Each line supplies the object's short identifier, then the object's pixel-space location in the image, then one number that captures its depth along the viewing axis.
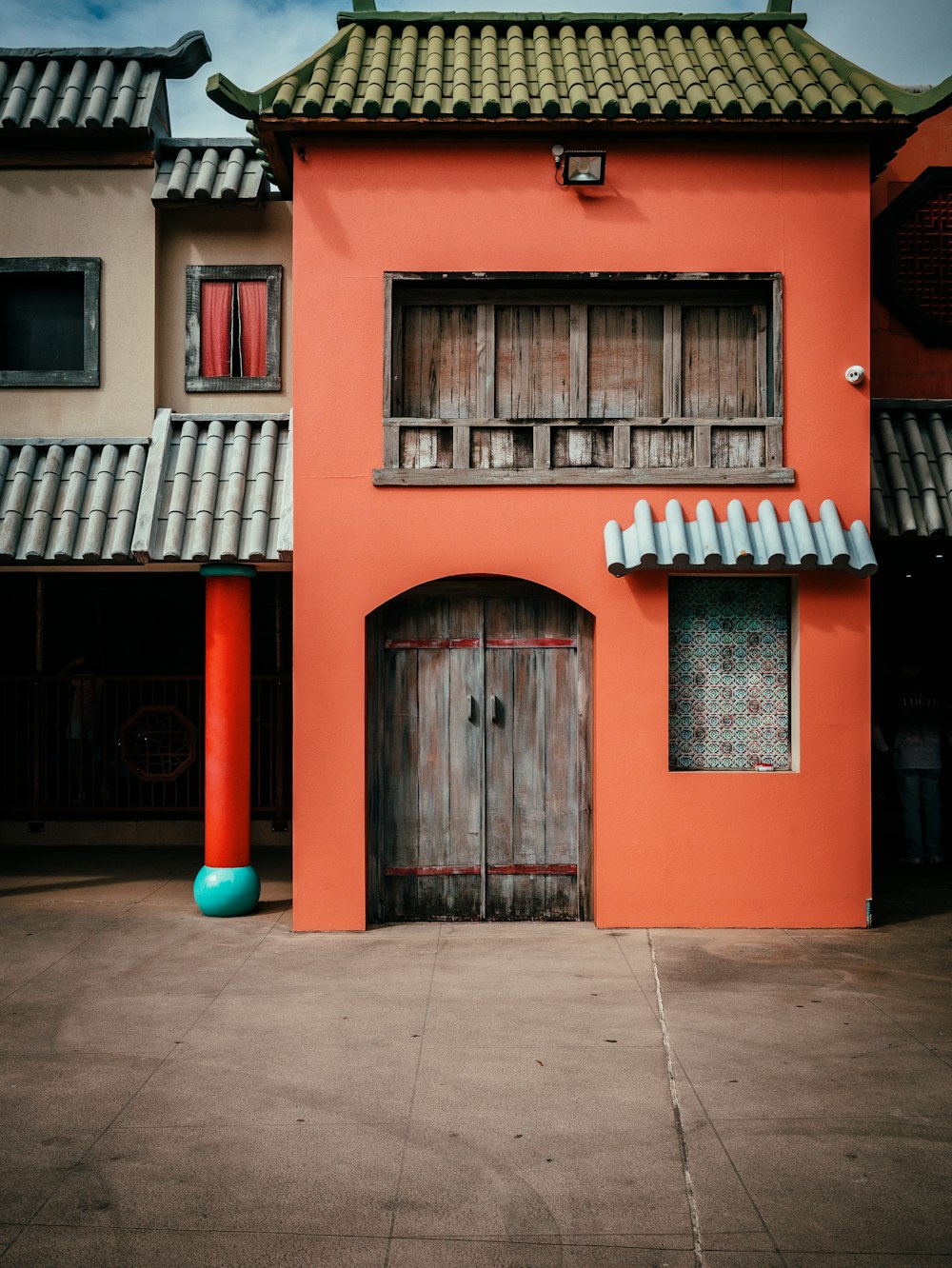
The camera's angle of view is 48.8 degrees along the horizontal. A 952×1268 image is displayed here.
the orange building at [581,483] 8.19
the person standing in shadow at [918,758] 10.52
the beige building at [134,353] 8.51
